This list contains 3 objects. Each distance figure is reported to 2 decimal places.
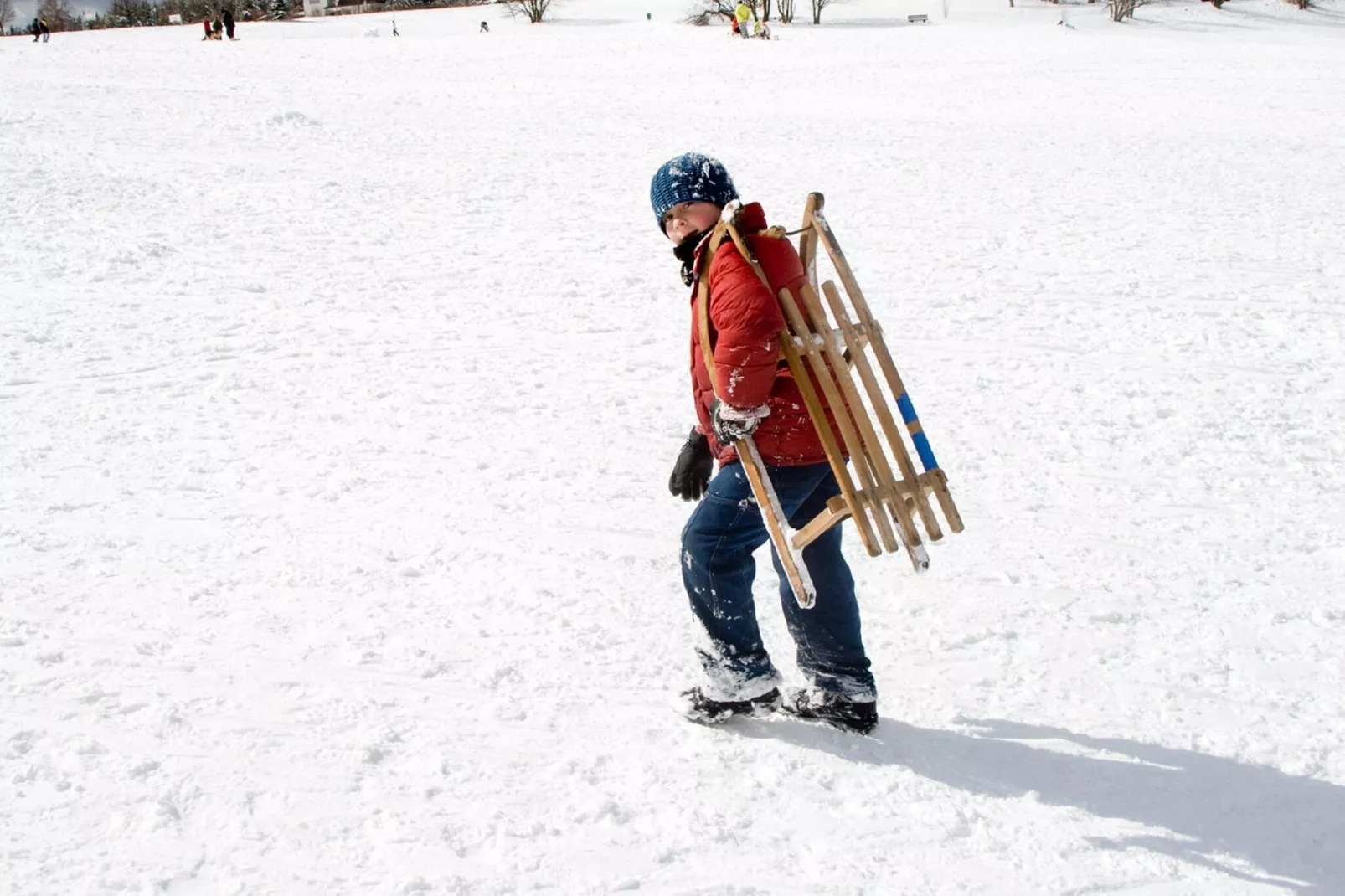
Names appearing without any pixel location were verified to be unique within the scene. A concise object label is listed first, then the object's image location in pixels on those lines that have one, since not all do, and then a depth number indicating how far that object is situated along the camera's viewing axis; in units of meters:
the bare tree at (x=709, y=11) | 43.06
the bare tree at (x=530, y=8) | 46.25
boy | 2.91
